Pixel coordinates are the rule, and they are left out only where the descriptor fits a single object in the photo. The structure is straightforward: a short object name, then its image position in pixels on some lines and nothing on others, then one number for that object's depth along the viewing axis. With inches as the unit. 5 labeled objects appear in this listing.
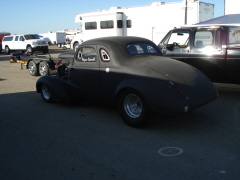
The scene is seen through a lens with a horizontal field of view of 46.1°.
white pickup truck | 1063.6
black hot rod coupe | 187.5
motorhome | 716.0
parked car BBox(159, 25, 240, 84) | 279.0
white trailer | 1853.6
